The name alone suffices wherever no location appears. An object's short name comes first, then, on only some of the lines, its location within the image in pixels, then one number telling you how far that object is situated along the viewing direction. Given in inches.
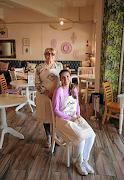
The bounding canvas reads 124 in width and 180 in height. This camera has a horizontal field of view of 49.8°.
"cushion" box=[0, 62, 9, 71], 269.2
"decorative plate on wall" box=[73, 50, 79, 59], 271.1
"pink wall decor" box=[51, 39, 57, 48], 271.4
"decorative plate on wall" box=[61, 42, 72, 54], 270.4
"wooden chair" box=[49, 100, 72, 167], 65.0
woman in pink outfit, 61.0
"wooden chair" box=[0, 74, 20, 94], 139.5
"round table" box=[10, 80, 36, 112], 129.9
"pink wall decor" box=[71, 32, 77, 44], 266.8
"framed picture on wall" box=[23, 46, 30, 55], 279.4
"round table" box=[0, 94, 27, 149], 79.5
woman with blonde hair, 72.5
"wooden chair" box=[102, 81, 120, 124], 103.4
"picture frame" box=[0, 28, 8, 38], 277.7
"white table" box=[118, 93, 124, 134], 92.2
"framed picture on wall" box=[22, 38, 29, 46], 276.8
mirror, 281.1
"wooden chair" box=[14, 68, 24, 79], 184.4
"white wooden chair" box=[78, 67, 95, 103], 158.2
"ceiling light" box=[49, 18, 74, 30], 242.8
